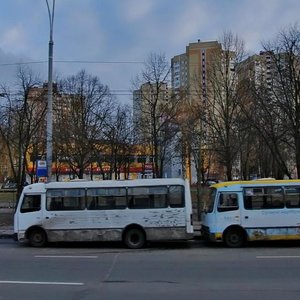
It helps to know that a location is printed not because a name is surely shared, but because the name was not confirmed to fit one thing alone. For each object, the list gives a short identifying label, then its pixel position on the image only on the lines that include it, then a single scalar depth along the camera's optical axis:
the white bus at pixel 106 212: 18.52
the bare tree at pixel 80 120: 39.98
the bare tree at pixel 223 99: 42.34
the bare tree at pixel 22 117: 35.59
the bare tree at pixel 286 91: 33.19
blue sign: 23.34
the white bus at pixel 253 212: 18.47
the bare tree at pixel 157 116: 38.34
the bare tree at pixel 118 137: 40.05
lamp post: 23.77
